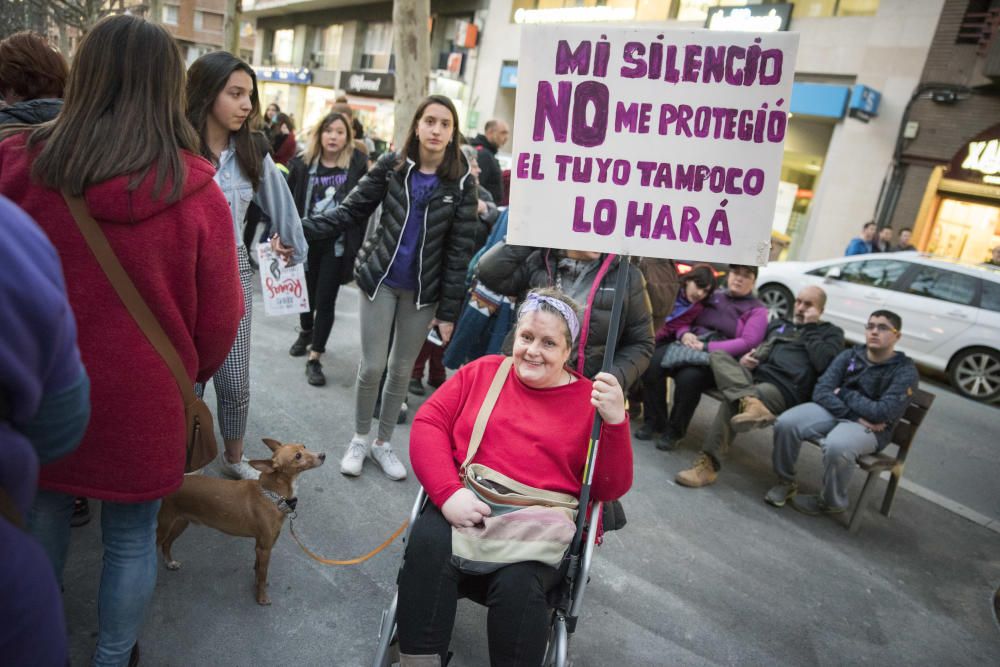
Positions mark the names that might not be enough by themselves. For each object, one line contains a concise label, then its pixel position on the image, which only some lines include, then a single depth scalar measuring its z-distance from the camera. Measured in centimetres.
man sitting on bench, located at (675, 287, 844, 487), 465
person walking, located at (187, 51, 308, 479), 273
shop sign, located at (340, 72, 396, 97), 2592
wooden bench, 424
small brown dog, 252
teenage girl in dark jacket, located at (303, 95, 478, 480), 356
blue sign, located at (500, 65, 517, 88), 2134
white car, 882
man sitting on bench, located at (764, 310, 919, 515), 425
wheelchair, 212
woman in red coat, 162
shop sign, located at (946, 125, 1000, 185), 1278
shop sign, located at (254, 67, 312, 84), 3186
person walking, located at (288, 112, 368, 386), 509
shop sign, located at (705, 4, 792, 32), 1528
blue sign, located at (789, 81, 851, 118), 1456
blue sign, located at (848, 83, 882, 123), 1380
